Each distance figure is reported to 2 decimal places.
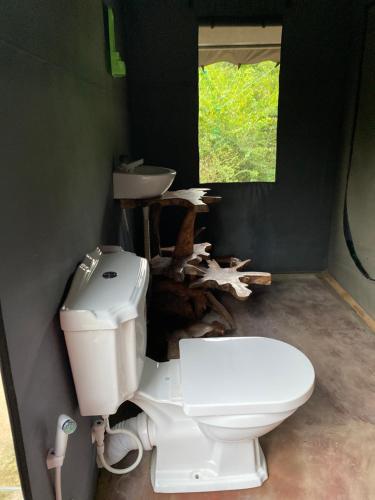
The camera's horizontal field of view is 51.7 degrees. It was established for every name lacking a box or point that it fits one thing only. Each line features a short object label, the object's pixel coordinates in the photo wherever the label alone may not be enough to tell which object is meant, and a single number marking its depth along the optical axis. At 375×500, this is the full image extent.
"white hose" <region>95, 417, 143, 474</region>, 1.41
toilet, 1.14
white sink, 2.01
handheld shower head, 0.94
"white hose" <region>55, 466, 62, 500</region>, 0.95
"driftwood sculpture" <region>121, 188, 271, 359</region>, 2.37
